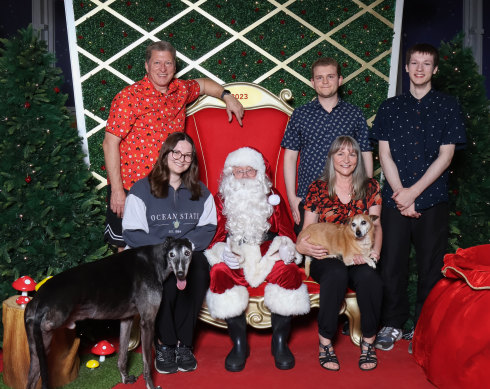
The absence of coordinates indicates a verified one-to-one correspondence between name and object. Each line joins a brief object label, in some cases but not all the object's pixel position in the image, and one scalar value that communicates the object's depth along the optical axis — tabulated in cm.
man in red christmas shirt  338
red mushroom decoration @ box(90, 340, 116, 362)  306
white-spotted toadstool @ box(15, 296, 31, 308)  277
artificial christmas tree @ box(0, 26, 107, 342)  304
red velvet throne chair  380
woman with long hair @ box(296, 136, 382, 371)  298
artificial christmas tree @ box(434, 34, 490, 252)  357
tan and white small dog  301
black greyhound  236
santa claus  298
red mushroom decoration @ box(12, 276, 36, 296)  289
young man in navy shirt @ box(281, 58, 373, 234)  348
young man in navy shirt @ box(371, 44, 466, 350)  326
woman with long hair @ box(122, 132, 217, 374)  296
